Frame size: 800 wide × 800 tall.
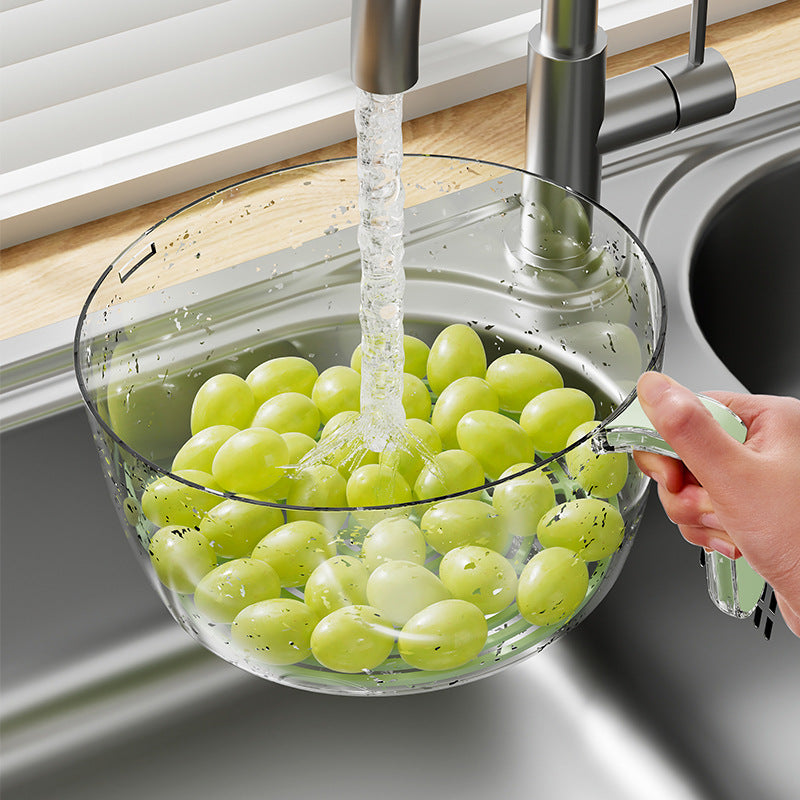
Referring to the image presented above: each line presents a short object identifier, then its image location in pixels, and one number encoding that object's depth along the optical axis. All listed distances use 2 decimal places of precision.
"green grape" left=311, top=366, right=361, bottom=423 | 1.04
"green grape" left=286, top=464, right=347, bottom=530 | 0.96
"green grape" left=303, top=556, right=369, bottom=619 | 0.90
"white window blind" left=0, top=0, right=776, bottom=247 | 1.17
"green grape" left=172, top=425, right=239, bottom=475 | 0.99
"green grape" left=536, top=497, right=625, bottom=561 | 0.92
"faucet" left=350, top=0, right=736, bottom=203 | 1.04
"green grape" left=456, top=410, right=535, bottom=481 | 0.98
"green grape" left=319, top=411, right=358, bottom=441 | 1.02
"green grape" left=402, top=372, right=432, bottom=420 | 1.03
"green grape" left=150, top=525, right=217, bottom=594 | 0.92
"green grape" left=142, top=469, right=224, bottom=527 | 0.90
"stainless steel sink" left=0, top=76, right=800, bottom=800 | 1.07
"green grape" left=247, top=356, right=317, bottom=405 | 1.04
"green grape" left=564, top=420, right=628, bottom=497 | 0.90
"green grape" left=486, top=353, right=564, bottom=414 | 1.03
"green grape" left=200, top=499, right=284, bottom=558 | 0.90
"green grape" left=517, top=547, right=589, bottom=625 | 0.92
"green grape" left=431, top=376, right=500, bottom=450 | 1.02
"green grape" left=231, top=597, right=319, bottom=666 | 0.92
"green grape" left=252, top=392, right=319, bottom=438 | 1.02
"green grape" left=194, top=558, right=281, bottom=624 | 0.93
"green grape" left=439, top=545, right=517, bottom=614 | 0.91
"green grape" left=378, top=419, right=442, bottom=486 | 0.97
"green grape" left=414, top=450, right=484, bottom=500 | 0.95
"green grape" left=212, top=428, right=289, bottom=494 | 0.97
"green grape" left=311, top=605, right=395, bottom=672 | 0.92
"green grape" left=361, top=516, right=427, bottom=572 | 0.89
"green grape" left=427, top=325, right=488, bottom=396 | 1.04
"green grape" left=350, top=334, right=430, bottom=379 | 1.06
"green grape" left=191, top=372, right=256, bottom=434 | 1.02
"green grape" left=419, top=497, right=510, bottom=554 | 0.88
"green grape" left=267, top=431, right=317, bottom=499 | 0.99
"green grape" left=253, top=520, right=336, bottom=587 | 0.90
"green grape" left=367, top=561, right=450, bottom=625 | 0.91
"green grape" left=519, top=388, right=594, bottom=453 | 1.00
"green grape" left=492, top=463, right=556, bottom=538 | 0.89
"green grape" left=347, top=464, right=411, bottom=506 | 0.95
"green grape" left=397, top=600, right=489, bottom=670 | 0.92
